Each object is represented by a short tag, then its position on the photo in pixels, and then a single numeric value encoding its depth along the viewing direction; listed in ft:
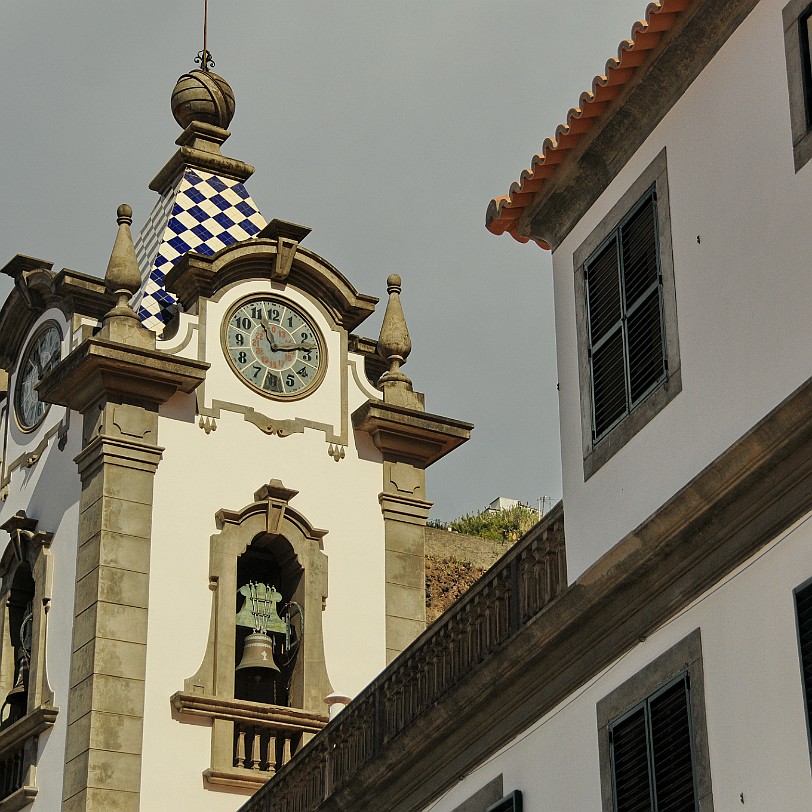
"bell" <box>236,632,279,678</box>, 77.66
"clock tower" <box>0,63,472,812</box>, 75.05
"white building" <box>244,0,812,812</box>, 39.19
